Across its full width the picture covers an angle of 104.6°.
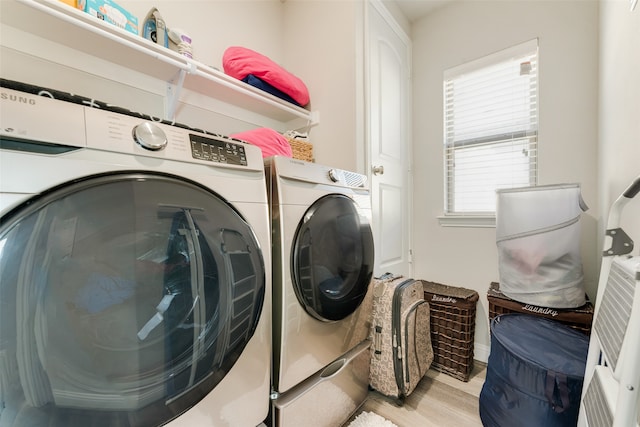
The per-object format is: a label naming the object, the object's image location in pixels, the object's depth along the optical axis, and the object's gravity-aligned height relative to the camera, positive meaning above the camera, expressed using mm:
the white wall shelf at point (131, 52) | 814 +645
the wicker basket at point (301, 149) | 1486 +356
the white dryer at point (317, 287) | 801 -298
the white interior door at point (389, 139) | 1587 +456
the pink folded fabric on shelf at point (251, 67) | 1317 +762
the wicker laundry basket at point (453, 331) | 1426 -765
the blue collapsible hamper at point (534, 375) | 852 -644
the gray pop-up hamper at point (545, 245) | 1177 -225
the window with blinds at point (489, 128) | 1592 +505
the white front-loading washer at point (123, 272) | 403 -124
